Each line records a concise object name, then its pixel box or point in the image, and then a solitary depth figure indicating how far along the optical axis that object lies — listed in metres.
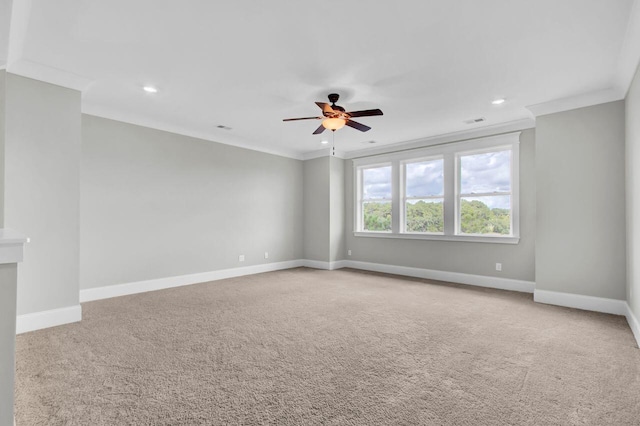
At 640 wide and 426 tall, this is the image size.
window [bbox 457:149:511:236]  5.20
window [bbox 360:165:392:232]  6.77
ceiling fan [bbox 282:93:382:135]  3.50
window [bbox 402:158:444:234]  5.99
